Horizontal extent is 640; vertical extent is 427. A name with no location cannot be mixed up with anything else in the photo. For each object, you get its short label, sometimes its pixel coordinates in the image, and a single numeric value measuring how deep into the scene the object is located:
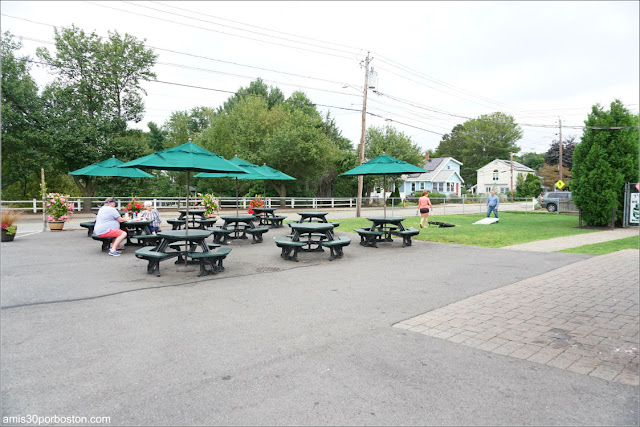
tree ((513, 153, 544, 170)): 92.29
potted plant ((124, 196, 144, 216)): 13.74
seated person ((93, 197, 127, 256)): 9.79
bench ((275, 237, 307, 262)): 9.09
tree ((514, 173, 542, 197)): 53.25
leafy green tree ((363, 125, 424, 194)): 43.66
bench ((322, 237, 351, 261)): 9.28
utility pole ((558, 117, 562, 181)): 43.83
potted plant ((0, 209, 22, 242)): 11.77
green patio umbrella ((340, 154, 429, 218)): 11.99
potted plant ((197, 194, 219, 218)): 19.42
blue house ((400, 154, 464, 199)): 66.31
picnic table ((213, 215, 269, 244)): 11.76
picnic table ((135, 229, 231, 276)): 7.36
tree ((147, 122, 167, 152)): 53.47
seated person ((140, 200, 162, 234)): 11.70
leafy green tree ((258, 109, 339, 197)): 35.16
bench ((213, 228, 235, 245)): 11.53
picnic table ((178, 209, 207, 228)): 15.31
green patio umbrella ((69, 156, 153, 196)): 15.06
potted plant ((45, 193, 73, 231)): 14.83
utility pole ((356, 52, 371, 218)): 26.89
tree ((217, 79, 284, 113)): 55.66
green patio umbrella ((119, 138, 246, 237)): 7.27
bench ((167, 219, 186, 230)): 12.84
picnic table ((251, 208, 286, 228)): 16.75
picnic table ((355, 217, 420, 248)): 11.63
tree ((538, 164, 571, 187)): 54.69
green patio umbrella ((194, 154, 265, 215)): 15.56
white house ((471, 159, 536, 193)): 73.00
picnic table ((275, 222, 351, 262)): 9.22
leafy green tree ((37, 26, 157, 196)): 26.12
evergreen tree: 17.11
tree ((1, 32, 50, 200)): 24.28
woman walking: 16.72
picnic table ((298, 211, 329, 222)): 13.54
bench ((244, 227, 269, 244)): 12.07
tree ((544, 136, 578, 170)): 54.75
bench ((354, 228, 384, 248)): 11.62
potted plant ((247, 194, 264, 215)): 19.04
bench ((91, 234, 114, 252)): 10.01
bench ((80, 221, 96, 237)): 12.31
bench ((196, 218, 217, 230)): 13.95
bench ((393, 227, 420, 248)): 11.65
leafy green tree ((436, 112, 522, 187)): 88.31
